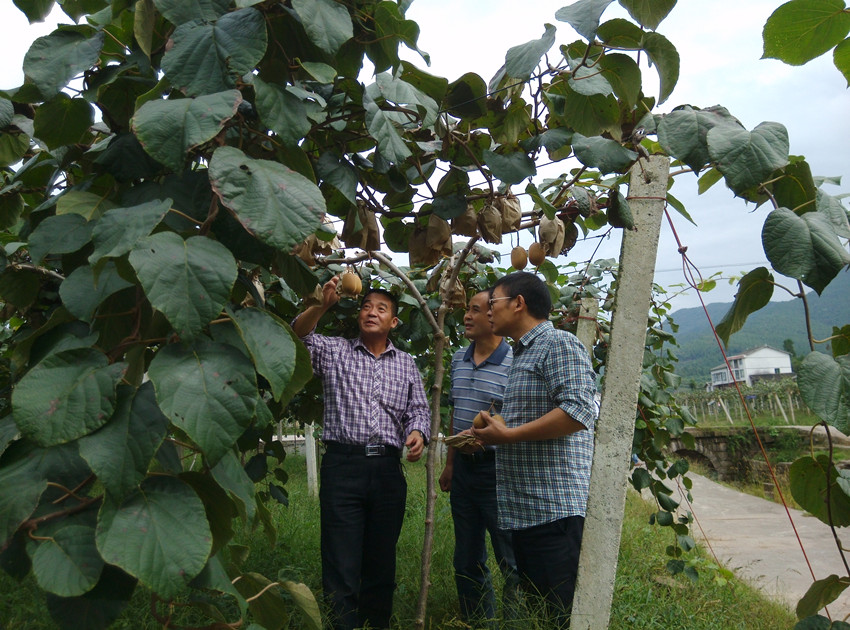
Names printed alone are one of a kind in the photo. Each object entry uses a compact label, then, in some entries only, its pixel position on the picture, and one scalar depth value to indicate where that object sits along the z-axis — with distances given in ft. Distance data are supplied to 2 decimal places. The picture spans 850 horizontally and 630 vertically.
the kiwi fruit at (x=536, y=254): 6.18
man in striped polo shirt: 8.55
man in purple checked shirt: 7.93
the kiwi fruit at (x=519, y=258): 6.88
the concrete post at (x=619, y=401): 5.21
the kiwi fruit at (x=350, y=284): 7.20
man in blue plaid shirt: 6.68
